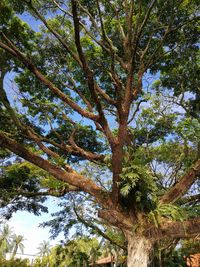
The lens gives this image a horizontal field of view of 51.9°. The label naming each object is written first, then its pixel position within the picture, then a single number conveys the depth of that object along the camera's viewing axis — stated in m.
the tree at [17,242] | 26.38
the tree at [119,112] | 4.76
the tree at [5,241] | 25.40
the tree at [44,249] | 26.01
